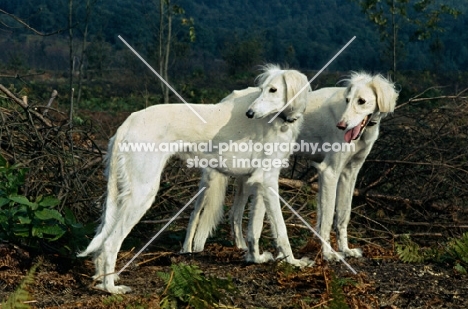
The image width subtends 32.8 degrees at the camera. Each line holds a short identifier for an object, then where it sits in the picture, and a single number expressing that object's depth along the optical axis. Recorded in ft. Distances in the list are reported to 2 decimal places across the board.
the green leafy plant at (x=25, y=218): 22.81
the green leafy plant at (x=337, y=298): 17.75
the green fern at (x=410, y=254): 24.99
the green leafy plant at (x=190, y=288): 18.69
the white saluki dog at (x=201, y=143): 21.59
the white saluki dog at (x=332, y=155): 24.27
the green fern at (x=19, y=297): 14.93
